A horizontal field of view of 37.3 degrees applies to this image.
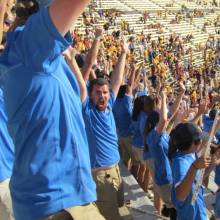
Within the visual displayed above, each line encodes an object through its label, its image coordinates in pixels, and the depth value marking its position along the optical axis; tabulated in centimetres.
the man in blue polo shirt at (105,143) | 250
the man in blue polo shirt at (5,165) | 172
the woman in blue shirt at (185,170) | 197
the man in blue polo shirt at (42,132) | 114
